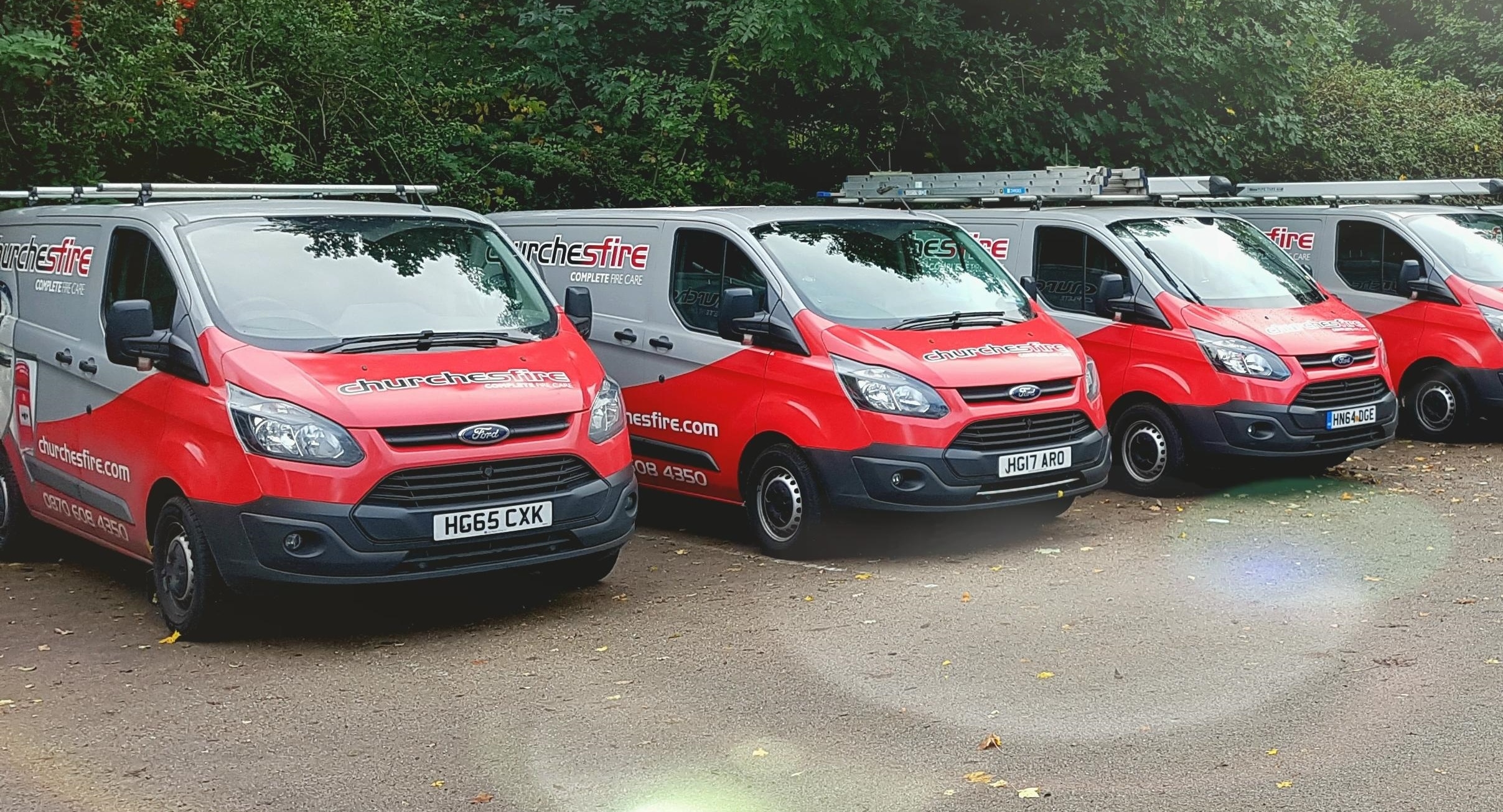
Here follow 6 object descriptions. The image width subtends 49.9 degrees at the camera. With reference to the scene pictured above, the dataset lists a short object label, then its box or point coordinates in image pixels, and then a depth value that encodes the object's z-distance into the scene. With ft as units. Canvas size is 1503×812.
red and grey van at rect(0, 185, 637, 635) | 21.99
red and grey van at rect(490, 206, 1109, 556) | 28.04
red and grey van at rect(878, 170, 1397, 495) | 34.37
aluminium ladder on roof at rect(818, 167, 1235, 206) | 40.55
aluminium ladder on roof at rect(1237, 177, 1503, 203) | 45.50
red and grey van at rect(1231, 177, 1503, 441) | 41.65
